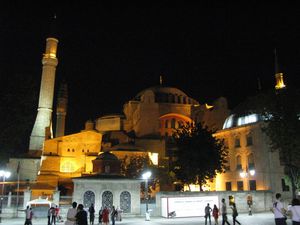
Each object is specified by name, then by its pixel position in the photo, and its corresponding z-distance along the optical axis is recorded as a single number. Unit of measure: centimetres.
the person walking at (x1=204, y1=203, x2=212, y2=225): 1695
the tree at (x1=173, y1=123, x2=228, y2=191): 3170
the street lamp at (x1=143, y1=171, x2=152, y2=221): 2059
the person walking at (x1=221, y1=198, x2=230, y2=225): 1499
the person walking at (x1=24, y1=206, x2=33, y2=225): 1485
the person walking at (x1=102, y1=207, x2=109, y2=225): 1664
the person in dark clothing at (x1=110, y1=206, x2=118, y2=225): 1692
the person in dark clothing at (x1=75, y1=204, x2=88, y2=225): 856
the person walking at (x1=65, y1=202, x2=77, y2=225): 882
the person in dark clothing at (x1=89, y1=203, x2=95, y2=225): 1800
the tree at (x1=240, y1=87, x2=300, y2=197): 2517
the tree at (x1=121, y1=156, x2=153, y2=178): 4075
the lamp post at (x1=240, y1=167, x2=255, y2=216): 2390
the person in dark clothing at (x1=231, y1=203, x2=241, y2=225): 1522
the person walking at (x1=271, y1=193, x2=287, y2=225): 883
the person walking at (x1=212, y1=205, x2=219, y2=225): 1656
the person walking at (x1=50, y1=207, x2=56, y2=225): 1725
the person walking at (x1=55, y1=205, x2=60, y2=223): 1852
